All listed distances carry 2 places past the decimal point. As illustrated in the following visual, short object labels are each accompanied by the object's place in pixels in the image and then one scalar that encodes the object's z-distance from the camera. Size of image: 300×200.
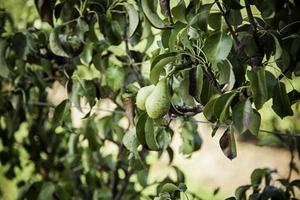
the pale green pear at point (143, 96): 2.16
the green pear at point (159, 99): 2.08
